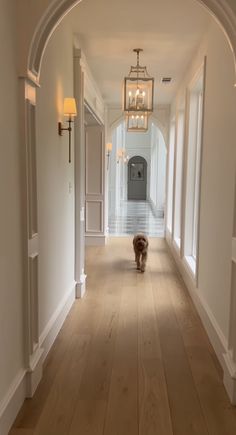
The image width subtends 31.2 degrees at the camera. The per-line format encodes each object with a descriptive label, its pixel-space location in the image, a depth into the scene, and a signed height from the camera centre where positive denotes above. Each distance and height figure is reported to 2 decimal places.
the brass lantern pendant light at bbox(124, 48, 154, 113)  4.91 +0.91
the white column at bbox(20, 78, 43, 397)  2.57 -0.37
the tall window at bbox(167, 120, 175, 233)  8.91 +0.01
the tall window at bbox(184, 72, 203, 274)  5.71 +0.05
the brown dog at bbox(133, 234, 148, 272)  6.35 -1.12
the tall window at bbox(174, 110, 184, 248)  7.19 +0.03
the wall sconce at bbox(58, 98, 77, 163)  4.02 +0.63
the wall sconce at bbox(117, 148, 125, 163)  17.28 +0.83
